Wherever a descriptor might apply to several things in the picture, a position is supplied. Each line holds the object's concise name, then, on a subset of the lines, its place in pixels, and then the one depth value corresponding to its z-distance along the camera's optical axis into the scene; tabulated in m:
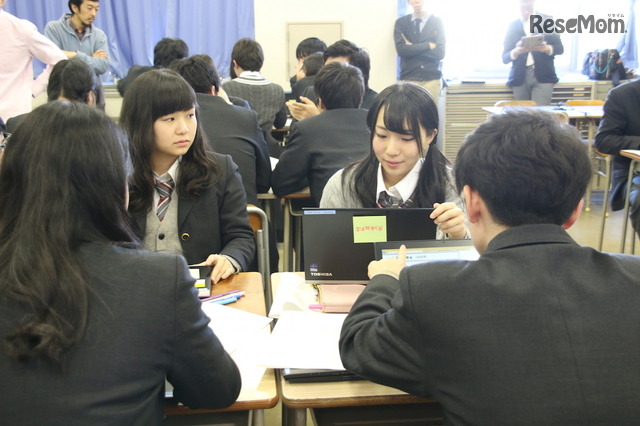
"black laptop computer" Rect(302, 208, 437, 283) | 1.71
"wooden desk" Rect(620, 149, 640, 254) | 3.50
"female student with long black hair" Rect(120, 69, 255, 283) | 2.05
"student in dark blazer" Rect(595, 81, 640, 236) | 3.77
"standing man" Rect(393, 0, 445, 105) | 6.81
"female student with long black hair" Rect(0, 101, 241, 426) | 1.01
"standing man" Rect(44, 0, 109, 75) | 5.32
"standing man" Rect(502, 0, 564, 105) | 6.50
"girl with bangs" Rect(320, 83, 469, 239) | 2.06
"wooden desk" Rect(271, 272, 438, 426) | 1.33
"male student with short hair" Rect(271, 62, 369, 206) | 3.10
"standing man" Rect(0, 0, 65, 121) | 4.26
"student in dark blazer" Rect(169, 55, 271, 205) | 3.19
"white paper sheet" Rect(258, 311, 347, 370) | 1.39
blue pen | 1.76
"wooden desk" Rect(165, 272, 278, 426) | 1.31
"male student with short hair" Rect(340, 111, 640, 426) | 1.01
